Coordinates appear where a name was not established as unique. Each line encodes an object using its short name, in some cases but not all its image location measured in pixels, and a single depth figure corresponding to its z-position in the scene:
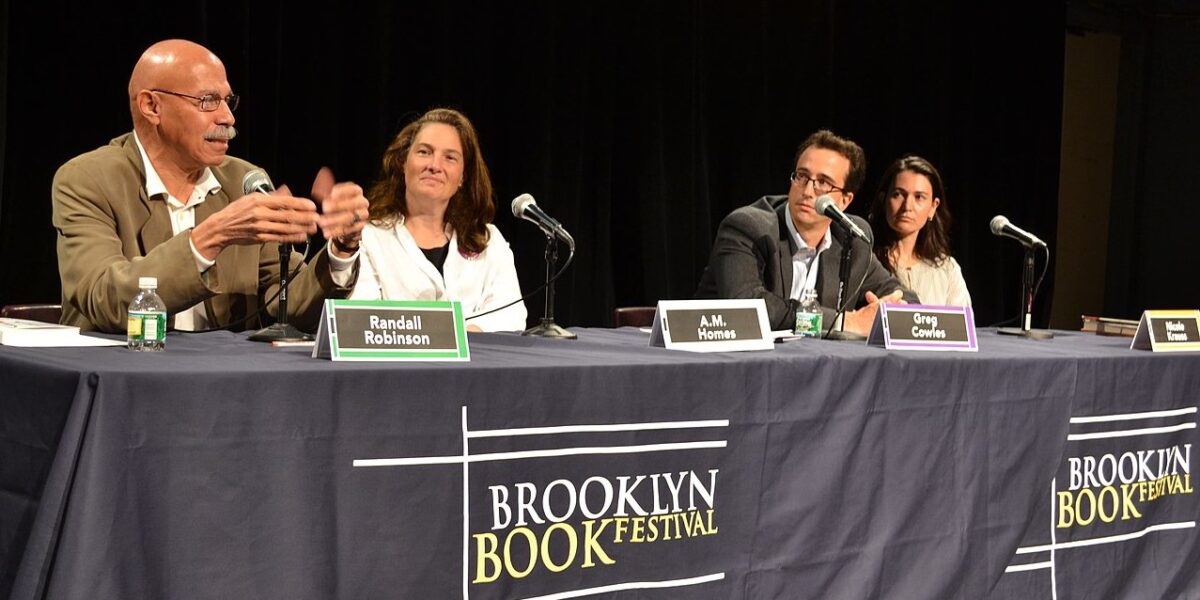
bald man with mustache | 1.95
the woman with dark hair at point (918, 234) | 3.58
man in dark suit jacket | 3.05
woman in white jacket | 2.89
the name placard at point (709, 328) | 2.09
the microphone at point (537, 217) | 2.33
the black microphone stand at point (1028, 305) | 2.92
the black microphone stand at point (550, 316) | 2.32
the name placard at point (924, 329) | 2.29
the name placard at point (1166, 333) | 2.62
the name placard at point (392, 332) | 1.65
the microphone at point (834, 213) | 2.59
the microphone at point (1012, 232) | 2.95
